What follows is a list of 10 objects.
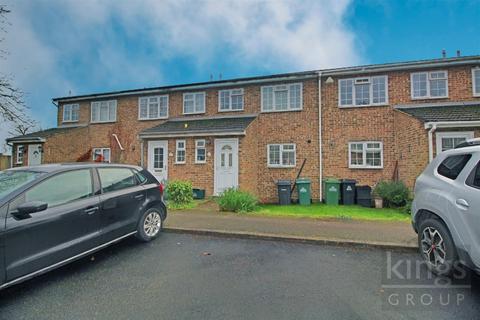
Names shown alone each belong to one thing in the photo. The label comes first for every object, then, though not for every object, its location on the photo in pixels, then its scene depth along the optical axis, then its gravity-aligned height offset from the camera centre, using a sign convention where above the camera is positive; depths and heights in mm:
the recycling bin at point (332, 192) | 10289 -1168
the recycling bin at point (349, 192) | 10289 -1173
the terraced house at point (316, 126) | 10172 +1741
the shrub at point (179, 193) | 9031 -1067
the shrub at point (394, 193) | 9066 -1083
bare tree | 10703 +2727
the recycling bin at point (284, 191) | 10609 -1166
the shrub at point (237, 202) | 7914 -1257
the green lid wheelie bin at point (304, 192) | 10586 -1202
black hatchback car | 2846 -711
